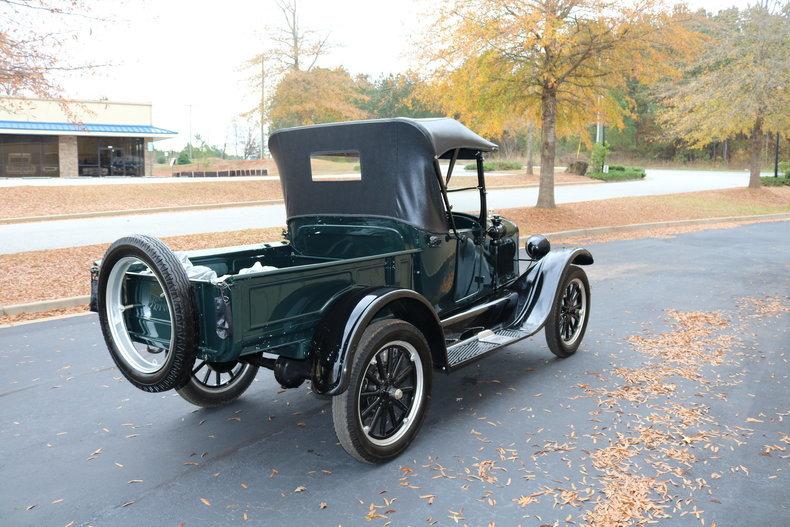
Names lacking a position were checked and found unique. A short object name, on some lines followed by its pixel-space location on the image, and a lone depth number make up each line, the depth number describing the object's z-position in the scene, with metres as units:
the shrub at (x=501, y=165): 45.50
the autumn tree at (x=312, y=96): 29.20
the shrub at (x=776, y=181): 32.95
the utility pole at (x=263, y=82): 30.16
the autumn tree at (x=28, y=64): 9.98
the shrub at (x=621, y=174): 36.47
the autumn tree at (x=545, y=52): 15.10
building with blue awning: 37.50
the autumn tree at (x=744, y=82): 24.44
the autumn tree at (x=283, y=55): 30.19
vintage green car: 3.49
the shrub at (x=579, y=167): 38.75
